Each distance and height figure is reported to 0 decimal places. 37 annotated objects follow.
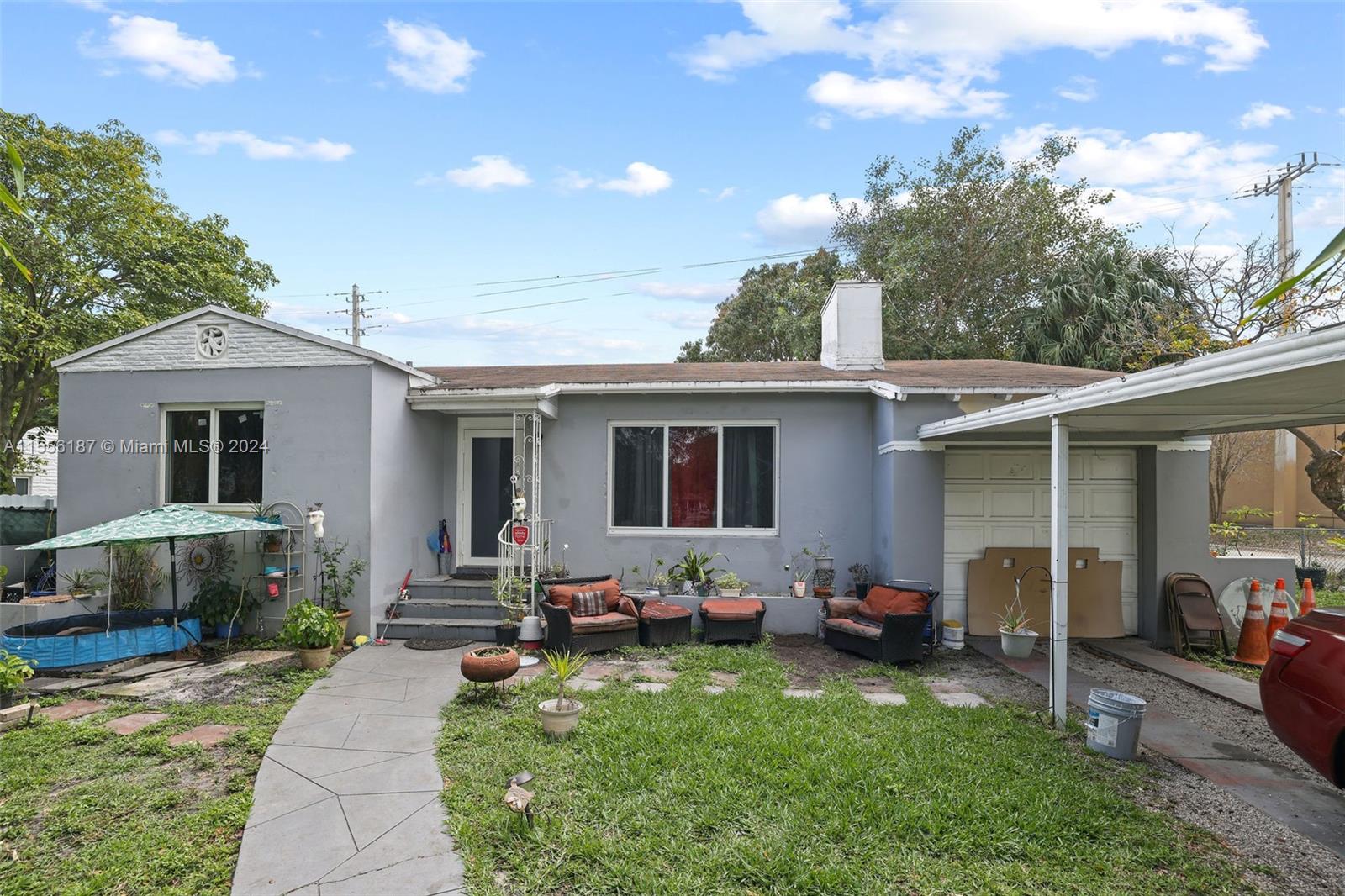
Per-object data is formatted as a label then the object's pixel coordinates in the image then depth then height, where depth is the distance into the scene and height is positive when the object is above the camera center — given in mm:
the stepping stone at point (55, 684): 6773 -2065
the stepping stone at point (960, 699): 6590 -2080
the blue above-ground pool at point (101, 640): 7285 -1794
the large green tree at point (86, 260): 13680 +4058
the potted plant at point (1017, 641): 7684 -1783
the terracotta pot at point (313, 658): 7520 -1955
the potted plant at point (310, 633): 7500 -1700
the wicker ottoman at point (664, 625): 8445 -1805
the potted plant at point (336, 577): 8484 -1266
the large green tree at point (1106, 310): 15188 +3643
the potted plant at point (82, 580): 8930 -1392
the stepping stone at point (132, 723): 5820 -2089
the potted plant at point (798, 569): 9555 -1285
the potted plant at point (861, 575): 9281 -1320
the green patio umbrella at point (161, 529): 7270 -647
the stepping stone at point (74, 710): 6160 -2099
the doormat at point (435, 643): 8359 -2032
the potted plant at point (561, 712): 5555 -1848
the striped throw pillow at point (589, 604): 8273 -1532
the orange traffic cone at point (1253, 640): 8148 -1861
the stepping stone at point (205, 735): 5562 -2086
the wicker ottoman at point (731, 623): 8508 -1770
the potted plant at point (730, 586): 9234 -1466
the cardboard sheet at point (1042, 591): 9109 -1483
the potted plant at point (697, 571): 9266 -1301
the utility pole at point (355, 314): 23500 +4997
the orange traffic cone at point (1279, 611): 7926 -1483
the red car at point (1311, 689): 4418 -1355
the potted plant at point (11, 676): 5906 -1722
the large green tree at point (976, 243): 19781 +6257
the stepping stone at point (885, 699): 6550 -2075
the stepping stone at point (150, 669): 7301 -2058
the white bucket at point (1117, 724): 5301 -1827
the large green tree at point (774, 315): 21688 +5370
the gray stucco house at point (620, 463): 8688 +90
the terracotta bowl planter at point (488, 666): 6285 -1697
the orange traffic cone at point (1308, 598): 8406 -1441
